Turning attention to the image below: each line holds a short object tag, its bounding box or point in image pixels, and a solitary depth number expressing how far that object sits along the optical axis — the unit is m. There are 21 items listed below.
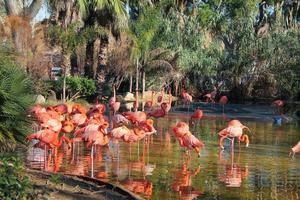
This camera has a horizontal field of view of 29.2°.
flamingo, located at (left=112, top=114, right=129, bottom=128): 13.98
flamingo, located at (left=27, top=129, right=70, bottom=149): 9.26
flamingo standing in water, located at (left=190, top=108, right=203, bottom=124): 16.60
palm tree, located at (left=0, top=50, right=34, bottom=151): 9.07
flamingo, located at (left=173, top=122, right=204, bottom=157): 10.56
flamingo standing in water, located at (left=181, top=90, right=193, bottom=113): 24.48
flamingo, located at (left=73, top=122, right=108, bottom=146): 9.52
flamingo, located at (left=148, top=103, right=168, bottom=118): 16.45
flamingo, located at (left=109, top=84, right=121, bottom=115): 18.90
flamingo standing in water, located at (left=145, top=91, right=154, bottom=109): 22.96
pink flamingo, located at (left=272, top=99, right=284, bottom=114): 22.78
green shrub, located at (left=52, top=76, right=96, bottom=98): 25.91
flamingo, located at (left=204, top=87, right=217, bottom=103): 27.29
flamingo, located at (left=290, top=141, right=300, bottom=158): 10.45
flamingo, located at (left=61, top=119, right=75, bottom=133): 11.45
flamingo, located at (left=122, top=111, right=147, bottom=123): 13.62
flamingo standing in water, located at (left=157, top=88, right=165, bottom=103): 25.76
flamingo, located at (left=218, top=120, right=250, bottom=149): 12.04
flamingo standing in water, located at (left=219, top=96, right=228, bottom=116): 23.99
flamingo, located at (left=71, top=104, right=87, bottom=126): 12.20
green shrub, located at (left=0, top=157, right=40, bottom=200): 4.85
